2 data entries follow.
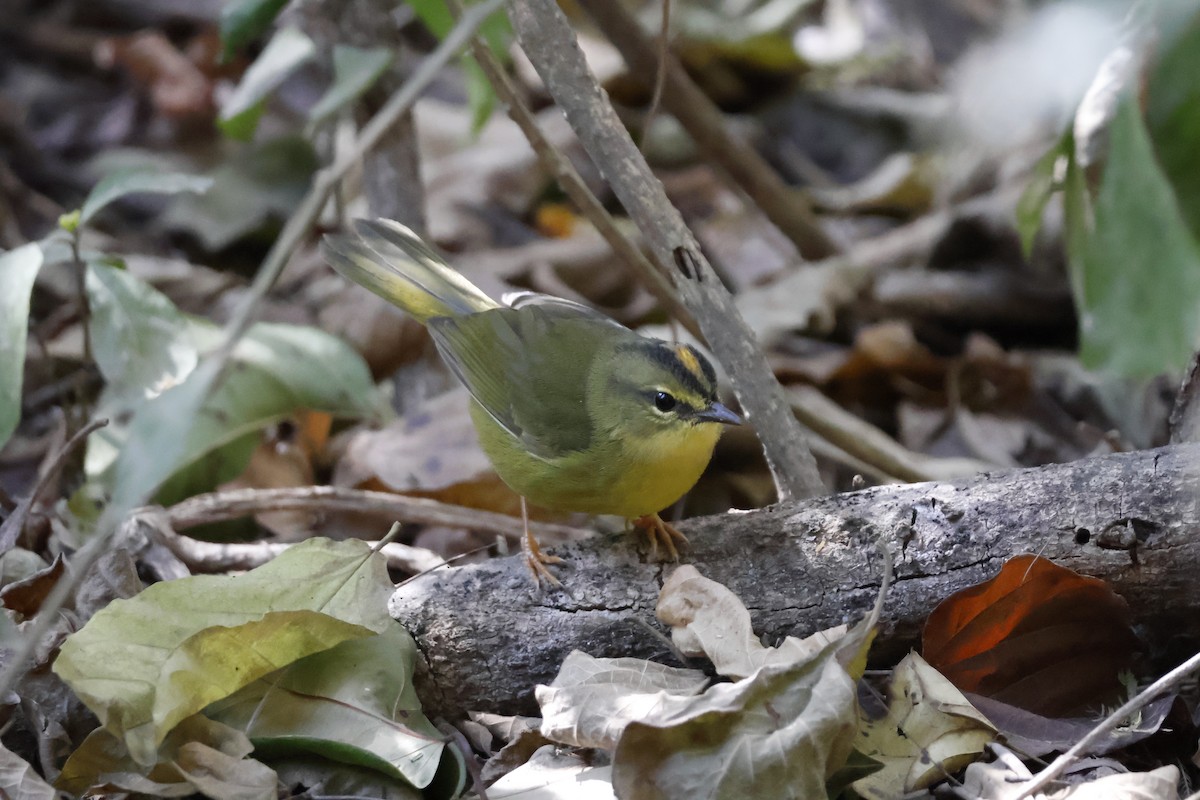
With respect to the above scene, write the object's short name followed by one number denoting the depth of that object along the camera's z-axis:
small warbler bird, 6.40
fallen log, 5.19
